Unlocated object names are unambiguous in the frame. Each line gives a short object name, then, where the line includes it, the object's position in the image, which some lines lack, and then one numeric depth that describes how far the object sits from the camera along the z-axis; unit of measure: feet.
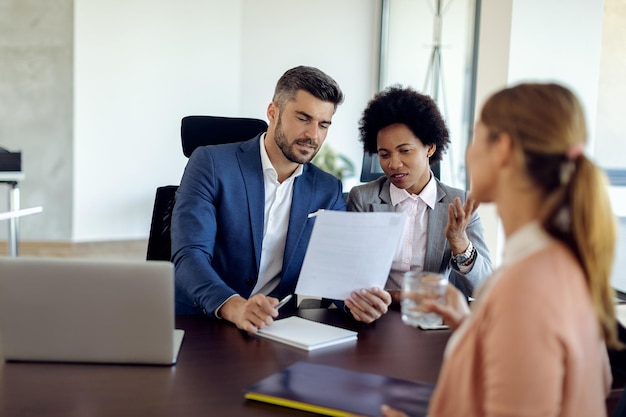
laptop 4.59
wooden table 4.08
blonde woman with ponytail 2.88
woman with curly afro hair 7.55
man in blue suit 7.42
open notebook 5.38
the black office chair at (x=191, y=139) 8.11
